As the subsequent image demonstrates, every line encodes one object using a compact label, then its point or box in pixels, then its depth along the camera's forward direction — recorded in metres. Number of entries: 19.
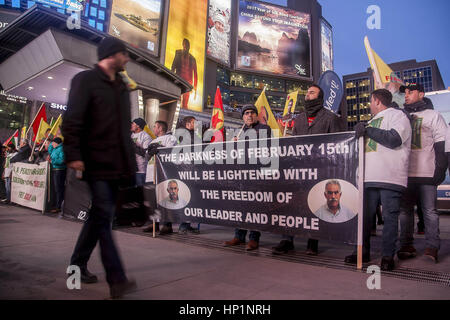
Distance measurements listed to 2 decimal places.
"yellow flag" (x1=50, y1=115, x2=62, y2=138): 8.59
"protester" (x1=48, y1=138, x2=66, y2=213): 7.48
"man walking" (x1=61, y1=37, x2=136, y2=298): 2.24
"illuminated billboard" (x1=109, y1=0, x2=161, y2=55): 35.88
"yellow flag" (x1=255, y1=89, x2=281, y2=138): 6.40
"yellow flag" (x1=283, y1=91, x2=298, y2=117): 7.73
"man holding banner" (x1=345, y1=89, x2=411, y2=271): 3.24
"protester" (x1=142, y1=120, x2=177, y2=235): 5.23
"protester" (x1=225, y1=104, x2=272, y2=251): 4.23
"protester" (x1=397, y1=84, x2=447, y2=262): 3.69
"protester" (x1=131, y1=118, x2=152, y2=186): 5.91
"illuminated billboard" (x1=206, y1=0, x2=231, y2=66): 52.31
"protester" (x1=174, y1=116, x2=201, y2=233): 5.59
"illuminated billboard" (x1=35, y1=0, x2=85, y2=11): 33.59
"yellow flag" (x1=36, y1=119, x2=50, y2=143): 9.88
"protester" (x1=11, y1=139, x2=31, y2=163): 9.53
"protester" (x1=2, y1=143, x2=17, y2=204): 9.61
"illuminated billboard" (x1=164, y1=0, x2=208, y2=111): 40.44
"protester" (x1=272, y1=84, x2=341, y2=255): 3.95
